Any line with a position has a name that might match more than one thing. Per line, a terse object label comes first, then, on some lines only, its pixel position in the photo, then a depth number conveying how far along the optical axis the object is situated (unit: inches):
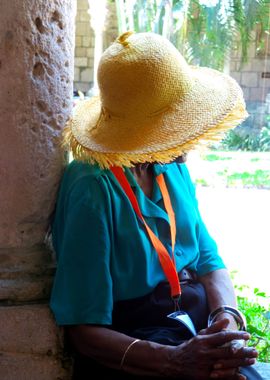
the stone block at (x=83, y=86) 514.6
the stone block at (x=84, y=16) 489.6
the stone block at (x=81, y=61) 514.9
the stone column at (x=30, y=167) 67.5
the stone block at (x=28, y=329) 71.2
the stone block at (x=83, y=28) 505.0
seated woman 65.1
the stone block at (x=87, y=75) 519.5
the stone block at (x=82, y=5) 488.5
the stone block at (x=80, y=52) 516.4
